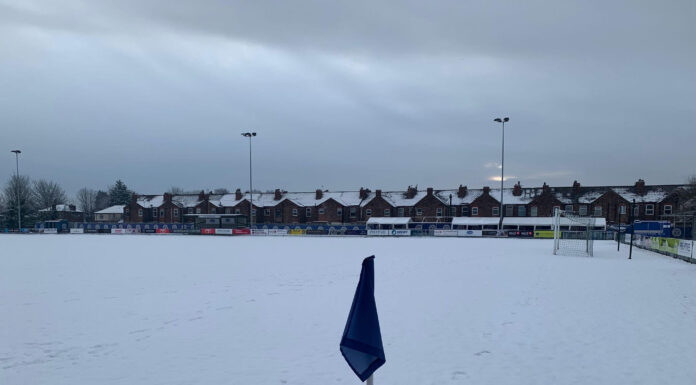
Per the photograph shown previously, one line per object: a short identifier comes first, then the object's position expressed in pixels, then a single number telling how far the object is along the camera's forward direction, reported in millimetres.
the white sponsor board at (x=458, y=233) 59762
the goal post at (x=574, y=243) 29988
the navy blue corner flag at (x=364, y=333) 4117
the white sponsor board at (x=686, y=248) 24597
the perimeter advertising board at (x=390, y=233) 61062
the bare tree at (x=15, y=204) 85250
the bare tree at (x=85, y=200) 130875
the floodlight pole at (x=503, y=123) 57556
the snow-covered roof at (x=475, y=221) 67500
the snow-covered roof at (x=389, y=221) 72312
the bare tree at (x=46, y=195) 115625
